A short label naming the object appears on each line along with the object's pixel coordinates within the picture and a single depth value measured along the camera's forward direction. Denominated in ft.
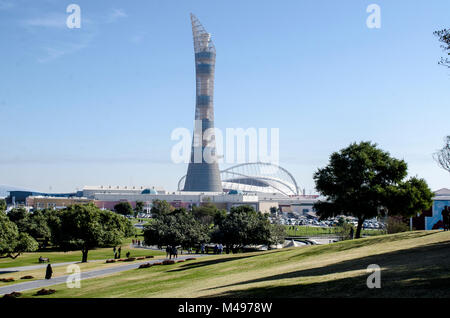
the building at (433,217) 187.62
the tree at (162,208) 465.22
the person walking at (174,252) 177.12
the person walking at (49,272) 121.08
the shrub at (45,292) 93.98
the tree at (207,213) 413.49
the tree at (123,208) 524.11
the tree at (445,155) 139.23
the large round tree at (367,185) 147.95
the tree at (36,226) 279.08
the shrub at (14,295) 90.72
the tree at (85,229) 176.65
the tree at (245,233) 213.05
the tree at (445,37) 75.51
